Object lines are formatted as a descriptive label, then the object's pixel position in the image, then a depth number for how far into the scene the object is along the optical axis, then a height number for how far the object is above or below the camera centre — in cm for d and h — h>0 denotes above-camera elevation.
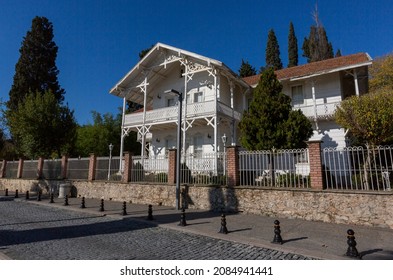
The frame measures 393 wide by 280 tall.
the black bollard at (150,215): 916 -134
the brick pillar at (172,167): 1221 +59
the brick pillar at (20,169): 2134 +87
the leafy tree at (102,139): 3153 +525
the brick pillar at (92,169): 1574 +64
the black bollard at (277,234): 615 -135
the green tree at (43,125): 2188 +490
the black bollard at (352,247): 513 -140
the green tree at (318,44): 3666 +2000
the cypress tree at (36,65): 3064 +1471
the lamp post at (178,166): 1068 +53
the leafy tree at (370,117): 966 +247
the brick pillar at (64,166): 1738 +92
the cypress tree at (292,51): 4356 +2261
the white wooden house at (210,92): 1617 +651
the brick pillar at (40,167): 1919 +94
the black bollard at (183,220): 821 -135
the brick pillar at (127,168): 1387 +62
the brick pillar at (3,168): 2342 +101
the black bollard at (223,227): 716 -137
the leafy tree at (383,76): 2850 +1199
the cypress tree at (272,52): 4247 +2201
